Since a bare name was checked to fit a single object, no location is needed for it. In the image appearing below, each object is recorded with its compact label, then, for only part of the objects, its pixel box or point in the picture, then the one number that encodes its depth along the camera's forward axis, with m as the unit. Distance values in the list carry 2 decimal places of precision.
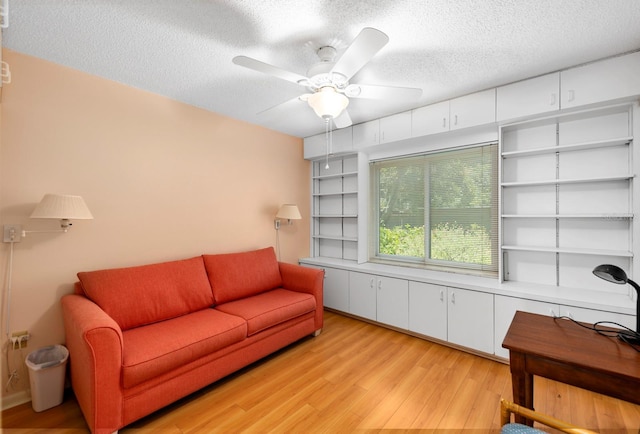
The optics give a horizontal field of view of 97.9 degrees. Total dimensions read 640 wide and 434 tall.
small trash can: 1.89
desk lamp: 1.34
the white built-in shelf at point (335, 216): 3.85
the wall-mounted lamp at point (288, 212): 3.60
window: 3.00
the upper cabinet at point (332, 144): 3.72
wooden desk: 1.17
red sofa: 1.63
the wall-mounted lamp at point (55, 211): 1.89
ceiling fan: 1.58
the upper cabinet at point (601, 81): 2.02
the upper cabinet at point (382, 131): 3.19
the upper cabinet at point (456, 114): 2.63
